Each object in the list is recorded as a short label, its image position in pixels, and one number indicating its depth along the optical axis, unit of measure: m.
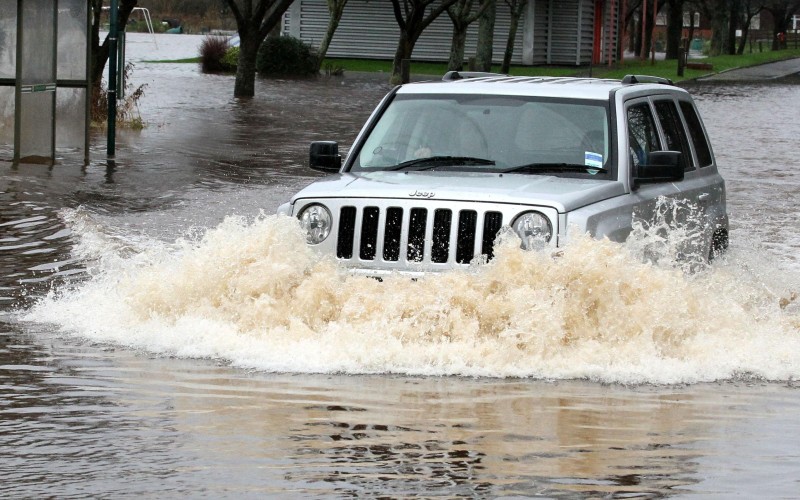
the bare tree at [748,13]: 88.44
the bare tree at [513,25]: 49.78
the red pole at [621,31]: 64.70
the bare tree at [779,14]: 94.00
